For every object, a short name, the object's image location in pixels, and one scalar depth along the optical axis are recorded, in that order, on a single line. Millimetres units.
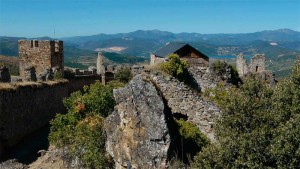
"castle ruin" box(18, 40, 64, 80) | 26015
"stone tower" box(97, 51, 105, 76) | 30819
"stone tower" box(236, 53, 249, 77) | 28713
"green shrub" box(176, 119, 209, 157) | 11325
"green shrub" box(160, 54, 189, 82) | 14178
